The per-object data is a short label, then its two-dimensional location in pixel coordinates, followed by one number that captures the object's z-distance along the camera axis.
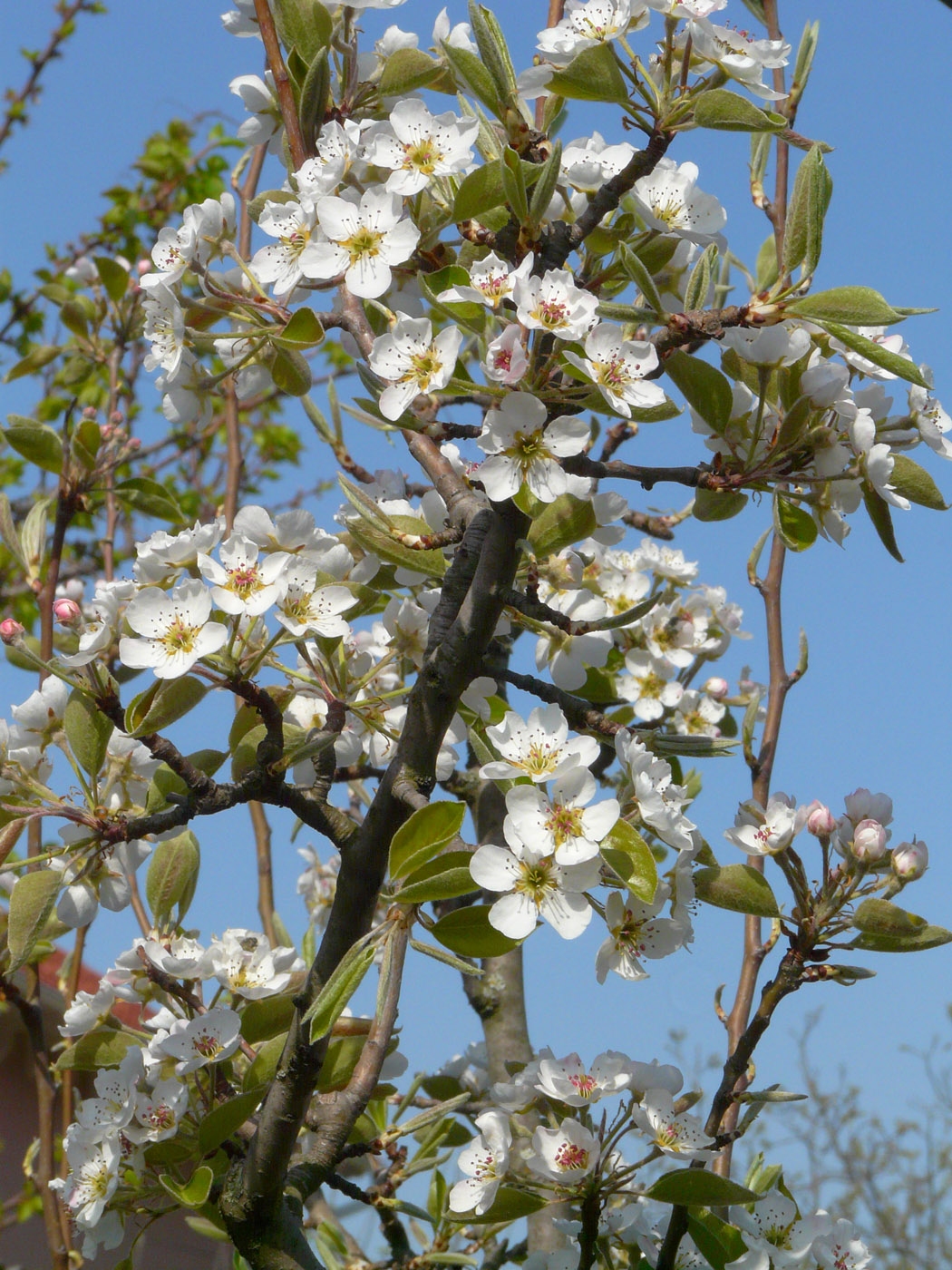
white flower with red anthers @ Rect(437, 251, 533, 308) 0.87
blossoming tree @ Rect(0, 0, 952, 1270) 0.86
